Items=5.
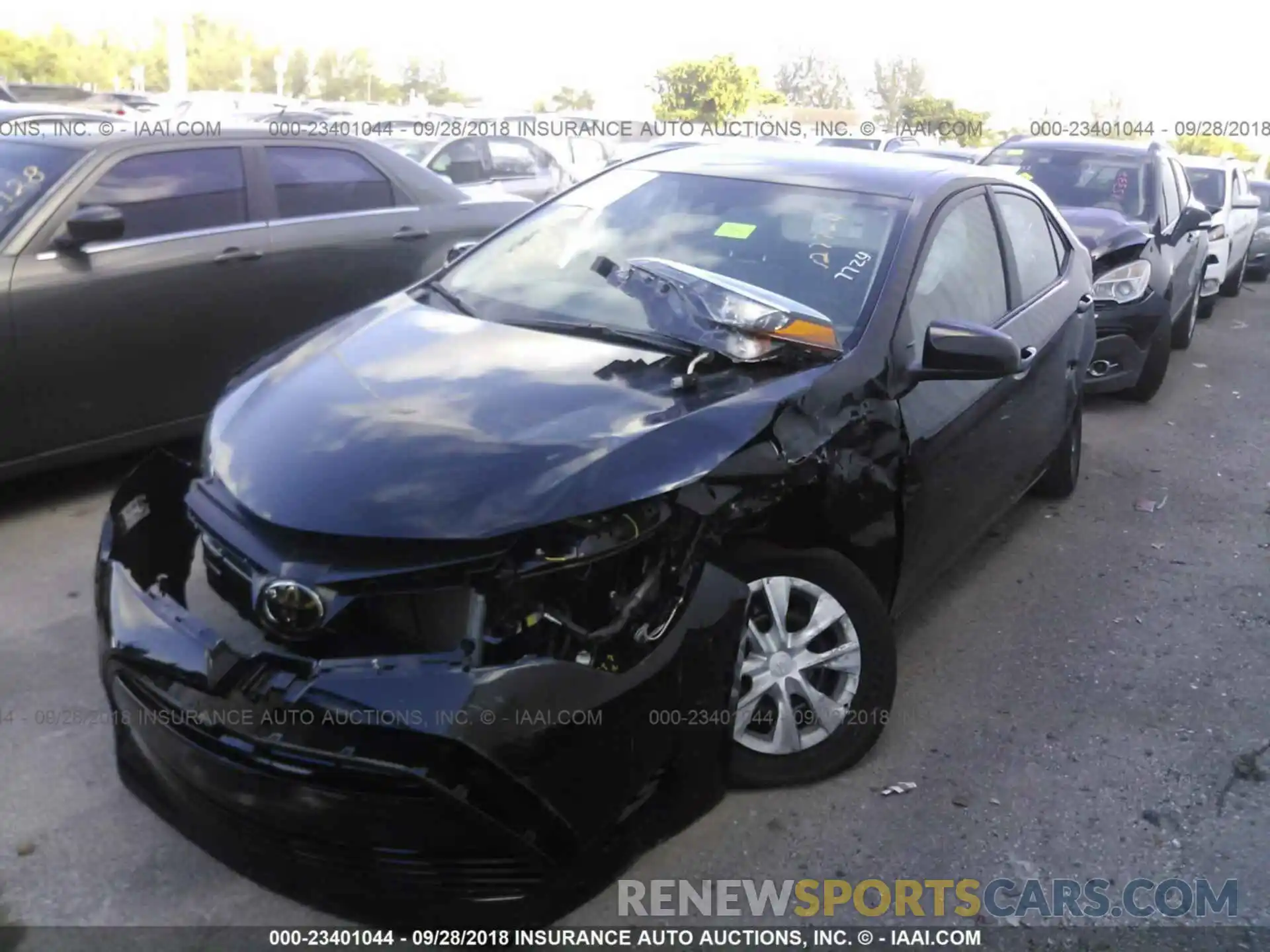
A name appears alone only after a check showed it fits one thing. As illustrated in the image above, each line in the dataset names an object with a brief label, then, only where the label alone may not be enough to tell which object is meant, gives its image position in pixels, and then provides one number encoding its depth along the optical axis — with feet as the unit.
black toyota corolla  7.47
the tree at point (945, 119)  110.42
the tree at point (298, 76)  210.38
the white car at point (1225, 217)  36.99
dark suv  24.03
